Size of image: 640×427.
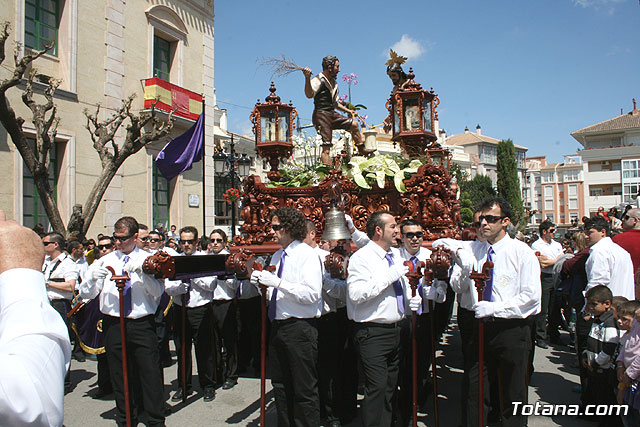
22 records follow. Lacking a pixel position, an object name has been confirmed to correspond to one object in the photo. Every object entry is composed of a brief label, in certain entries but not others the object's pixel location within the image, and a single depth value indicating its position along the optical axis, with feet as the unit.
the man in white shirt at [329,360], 17.76
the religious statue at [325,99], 23.39
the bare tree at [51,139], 35.83
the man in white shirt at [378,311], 14.03
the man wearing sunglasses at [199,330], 20.71
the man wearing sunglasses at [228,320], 22.09
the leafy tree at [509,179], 177.99
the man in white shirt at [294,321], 14.58
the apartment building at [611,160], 155.94
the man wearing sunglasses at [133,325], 16.21
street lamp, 48.52
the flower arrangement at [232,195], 43.35
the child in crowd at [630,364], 13.29
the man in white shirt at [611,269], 18.45
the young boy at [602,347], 15.72
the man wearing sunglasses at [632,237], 21.06
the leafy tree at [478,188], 159.74
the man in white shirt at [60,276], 22.48
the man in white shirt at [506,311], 13.30
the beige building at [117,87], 46.32
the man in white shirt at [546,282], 29.37
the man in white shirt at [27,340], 5.28
